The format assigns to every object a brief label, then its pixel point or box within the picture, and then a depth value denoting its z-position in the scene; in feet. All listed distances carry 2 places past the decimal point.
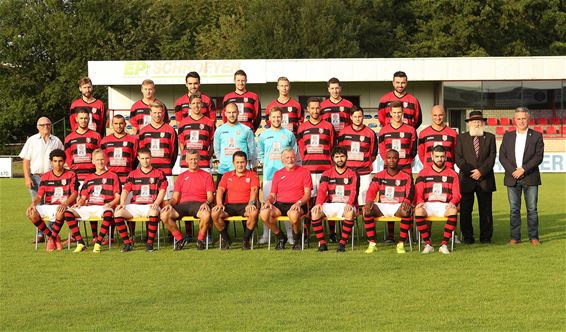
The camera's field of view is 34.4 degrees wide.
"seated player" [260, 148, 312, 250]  33.83
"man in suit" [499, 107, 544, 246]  34.63
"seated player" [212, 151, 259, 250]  34.45
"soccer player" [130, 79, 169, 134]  38.45
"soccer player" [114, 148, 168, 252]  34.09
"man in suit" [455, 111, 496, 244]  35.42
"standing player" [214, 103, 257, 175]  36.06
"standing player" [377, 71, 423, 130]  37.14
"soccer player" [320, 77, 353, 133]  37.27
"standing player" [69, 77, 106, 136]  38.09
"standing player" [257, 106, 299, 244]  35.63
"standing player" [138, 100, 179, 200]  36.27
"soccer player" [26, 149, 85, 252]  35.01
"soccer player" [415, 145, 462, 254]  32.81
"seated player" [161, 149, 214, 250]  34.17
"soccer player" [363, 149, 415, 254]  32.99
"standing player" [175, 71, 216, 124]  37.40
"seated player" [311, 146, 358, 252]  33.30
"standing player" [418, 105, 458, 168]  35.45
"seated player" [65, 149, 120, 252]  34.58
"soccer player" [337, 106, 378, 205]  35.58
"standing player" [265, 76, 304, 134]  37.27
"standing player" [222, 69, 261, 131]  37.88
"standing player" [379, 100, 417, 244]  35.50
